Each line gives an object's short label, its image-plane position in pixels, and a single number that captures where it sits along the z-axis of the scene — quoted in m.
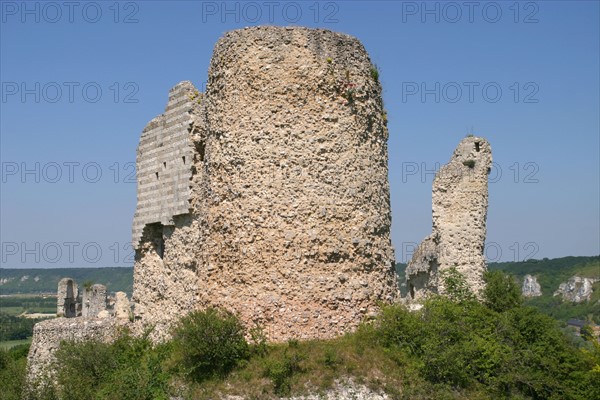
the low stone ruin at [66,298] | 34.84
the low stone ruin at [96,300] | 31.68
